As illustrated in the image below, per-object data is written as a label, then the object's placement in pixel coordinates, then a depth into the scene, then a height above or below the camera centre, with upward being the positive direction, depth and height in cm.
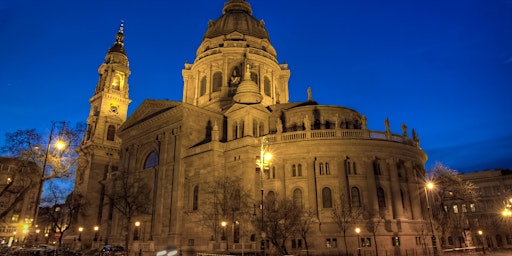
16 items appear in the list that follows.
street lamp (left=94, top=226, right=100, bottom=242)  5622 +145
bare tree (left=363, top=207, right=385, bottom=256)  3494 +173
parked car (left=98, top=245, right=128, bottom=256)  3297 -89
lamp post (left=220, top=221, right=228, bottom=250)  3676 +75
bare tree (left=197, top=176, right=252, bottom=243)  3550 +358
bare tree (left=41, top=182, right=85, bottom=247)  4935 +527
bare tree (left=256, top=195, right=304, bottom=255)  2993 +168
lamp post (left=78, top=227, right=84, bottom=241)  5900 +149
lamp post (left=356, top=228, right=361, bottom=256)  3329 -26
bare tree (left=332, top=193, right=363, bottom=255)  3382 +226
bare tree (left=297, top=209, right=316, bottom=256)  3242 +152
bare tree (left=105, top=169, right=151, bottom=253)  4452 +581
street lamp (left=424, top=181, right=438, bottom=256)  3906 +6
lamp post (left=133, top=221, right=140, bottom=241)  4568 +99
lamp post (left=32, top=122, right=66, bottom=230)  2405 +614
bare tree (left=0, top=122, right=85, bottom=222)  2536 +561
